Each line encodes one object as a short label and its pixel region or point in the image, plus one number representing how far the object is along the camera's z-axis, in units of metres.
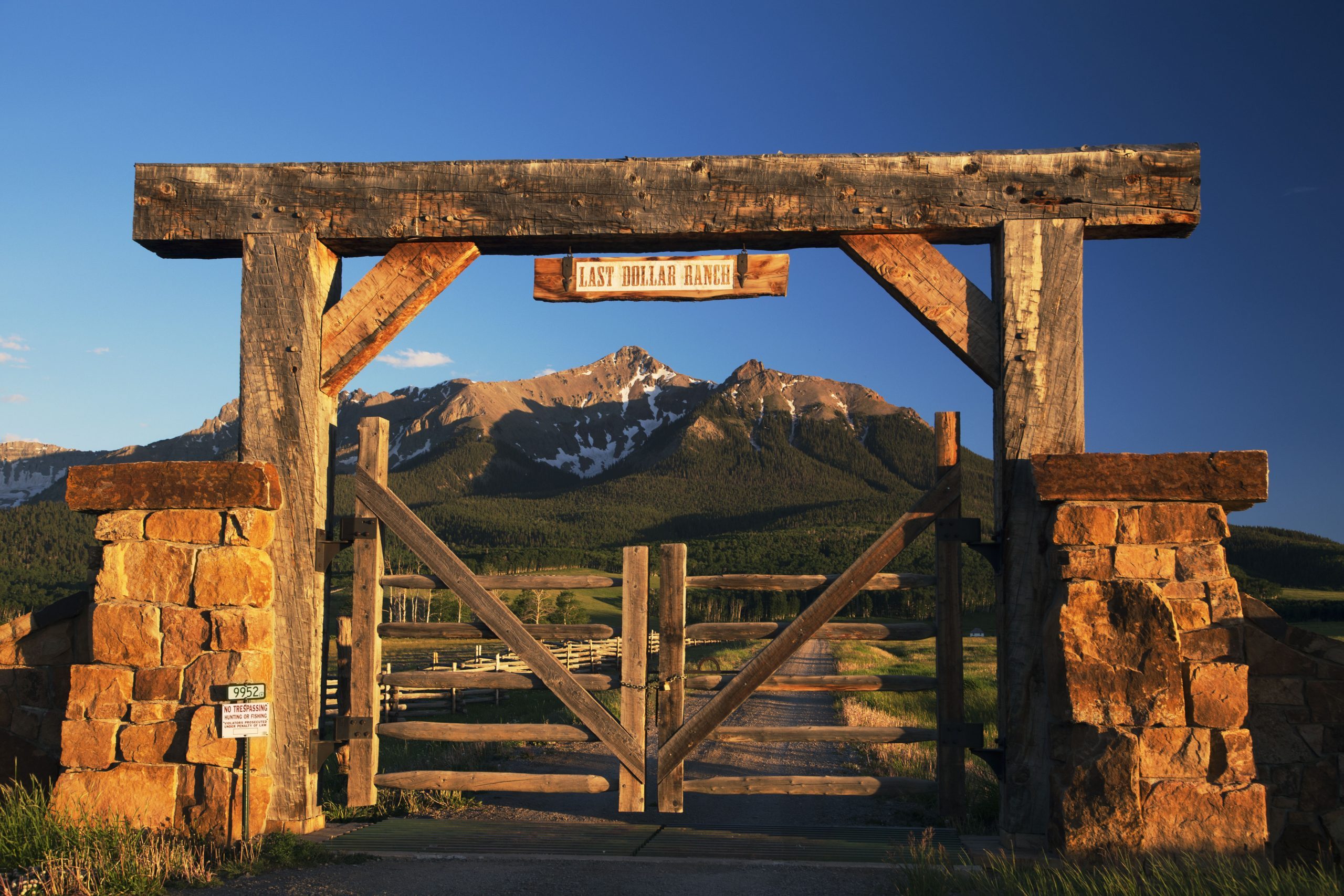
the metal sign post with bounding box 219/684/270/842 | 5.61
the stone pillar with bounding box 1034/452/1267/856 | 5.08
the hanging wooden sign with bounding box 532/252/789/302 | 6.80
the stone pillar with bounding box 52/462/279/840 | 5.76
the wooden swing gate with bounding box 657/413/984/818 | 6.52
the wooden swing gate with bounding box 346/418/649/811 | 6.70
